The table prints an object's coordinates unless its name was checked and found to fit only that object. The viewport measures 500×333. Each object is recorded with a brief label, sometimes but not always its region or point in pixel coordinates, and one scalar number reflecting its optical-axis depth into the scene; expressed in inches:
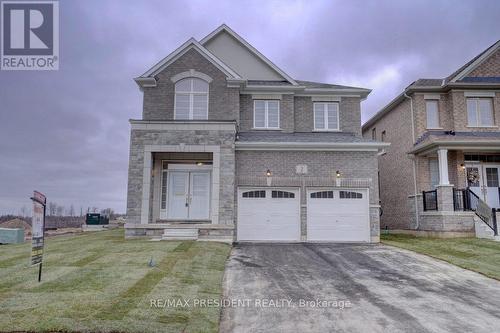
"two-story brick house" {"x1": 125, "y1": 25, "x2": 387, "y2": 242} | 569.6
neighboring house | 631.2
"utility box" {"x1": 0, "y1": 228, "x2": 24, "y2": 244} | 703.1
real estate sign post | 281.7
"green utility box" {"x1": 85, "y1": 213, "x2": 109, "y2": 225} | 1109.7
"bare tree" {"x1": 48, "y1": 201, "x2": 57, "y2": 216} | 2512.9
